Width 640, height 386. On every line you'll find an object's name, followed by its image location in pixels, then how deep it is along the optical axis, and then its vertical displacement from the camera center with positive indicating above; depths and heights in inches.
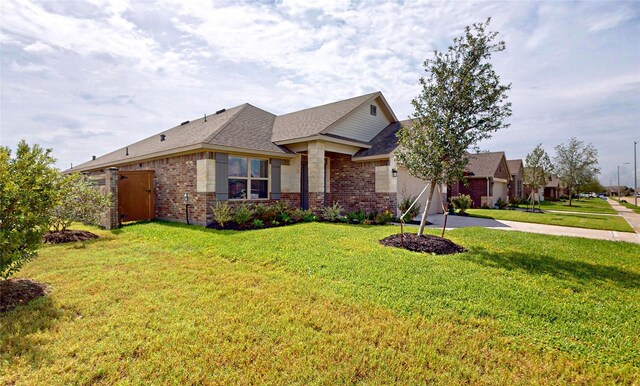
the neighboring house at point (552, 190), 1822.1 +1.3
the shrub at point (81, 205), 353.7 -17.4
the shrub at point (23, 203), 160.1 -6.5
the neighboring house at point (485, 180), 889.5 +33.6
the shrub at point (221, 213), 395.9 -29.9
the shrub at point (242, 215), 403.2 -33.3
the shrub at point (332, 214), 466.0 -37.3
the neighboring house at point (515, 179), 1237.1 +51.2
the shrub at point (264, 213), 432.8 -33.2
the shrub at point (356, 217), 458.6 -42.3
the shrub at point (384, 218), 451.5 -42.8
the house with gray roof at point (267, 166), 428.1 +44.5
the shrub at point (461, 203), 672.4 -29.2
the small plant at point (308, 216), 459.8 -40.4
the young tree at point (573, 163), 1230.9 +118.5
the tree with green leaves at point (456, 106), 272.4 +83.9
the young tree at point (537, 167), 835.4 +69.6
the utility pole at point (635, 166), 1132.2 +99.5
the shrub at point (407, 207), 496.3 -28.7
